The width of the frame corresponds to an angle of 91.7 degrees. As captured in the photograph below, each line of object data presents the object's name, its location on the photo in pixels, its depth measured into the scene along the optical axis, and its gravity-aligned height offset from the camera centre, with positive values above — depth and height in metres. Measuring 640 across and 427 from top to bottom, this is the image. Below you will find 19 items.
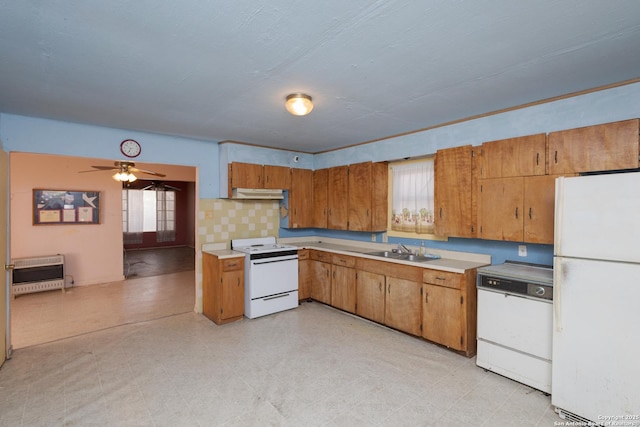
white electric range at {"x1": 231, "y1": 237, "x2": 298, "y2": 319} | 4.12 -0.94
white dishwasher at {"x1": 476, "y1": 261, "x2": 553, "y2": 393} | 2.42 -0.93
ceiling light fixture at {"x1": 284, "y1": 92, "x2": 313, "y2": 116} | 2.59 +0.90
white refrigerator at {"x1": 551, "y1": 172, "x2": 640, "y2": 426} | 1.95 -0.59
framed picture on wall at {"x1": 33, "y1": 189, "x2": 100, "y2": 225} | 5.45 +0.06
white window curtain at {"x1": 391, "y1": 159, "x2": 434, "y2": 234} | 3.98 +0.18
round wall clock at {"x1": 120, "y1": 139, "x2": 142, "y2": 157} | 3.76 +0.77
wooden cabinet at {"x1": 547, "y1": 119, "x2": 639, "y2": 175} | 2.30 +0.50
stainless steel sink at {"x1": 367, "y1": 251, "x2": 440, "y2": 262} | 3.79 -0.58
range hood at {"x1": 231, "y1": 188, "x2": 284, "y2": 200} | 4.50 +0.25
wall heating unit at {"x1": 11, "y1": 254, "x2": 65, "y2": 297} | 5.04 -1.07
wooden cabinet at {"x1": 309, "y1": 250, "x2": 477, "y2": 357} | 3.05 -1.00
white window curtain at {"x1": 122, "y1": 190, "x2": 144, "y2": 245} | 10.13 -0.19
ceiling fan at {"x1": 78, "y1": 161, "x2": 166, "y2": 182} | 4.83 +0.64
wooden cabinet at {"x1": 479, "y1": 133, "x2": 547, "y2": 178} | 2.74 +0.50
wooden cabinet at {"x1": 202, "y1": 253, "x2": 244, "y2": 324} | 3.95 -1.02
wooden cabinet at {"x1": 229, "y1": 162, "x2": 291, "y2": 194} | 4.46 +0.52
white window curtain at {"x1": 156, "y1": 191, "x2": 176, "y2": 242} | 10.85 -0.20
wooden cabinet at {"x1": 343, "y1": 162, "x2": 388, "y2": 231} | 4.32 +0.19
